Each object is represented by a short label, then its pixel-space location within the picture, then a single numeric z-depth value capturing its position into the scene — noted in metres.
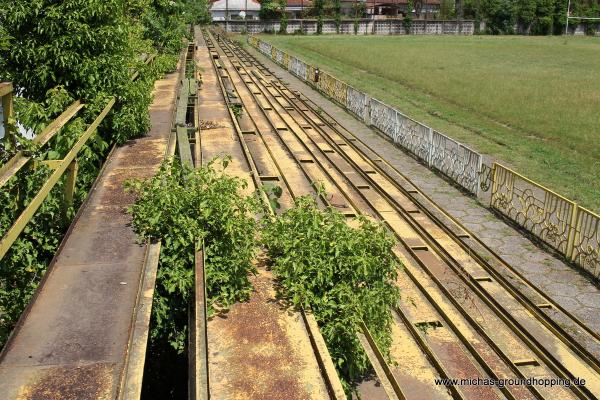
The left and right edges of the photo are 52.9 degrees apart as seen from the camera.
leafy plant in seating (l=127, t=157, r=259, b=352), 6.93
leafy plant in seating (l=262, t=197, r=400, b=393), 6.71
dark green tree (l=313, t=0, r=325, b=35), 87.75
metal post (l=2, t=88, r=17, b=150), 6.16
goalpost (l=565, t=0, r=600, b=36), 89.14
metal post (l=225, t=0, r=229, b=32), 86.44
